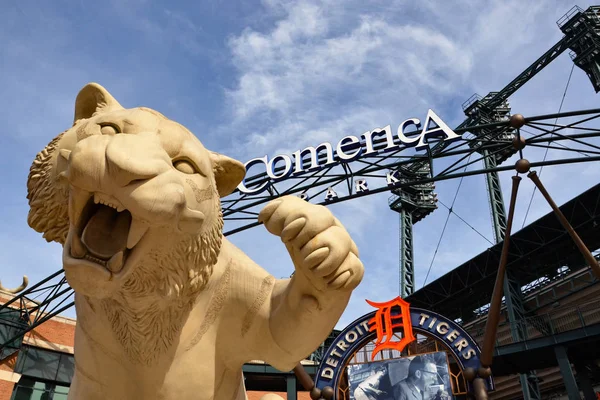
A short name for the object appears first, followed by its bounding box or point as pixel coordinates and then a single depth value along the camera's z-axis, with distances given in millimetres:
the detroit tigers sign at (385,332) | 10758
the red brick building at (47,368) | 14546
